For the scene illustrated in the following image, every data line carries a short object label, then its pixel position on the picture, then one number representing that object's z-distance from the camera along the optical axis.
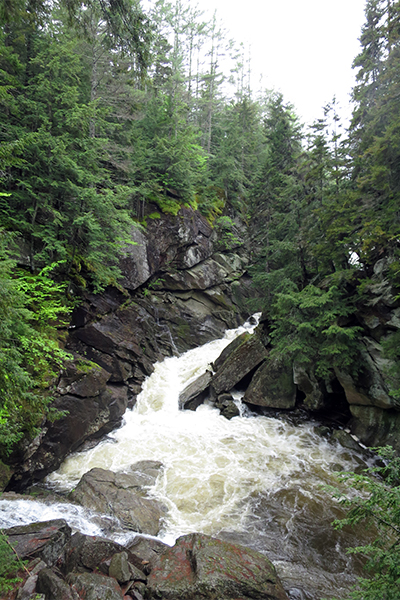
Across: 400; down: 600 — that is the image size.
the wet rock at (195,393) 14.51
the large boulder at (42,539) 5.31
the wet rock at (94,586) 4.67
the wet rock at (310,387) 13.30
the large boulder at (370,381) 10.56
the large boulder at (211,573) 5.20
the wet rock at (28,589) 4.39
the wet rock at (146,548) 6.01
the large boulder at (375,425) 10.30
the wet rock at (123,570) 5.26
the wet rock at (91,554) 5.39
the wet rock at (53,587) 4.43
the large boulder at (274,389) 14.18
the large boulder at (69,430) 8.59
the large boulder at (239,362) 15.29
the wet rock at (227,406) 13.98
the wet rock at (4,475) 7.43
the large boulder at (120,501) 7.31
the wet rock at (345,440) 11.24
